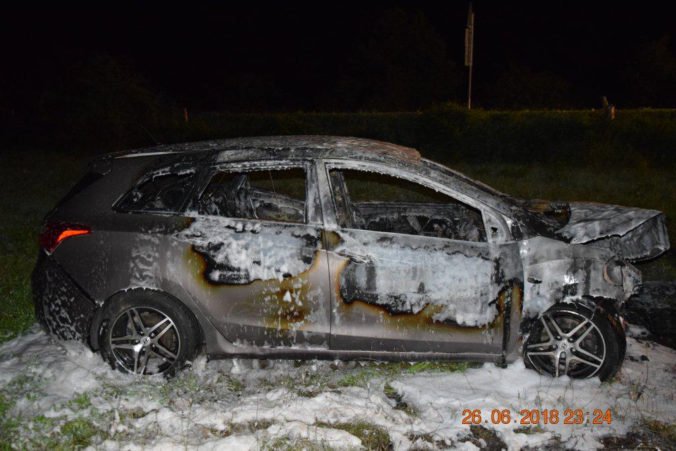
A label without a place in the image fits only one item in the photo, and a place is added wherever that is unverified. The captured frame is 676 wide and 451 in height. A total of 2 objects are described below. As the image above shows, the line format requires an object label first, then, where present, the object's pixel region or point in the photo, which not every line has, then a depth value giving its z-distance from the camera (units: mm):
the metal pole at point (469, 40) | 18781
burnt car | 3996
